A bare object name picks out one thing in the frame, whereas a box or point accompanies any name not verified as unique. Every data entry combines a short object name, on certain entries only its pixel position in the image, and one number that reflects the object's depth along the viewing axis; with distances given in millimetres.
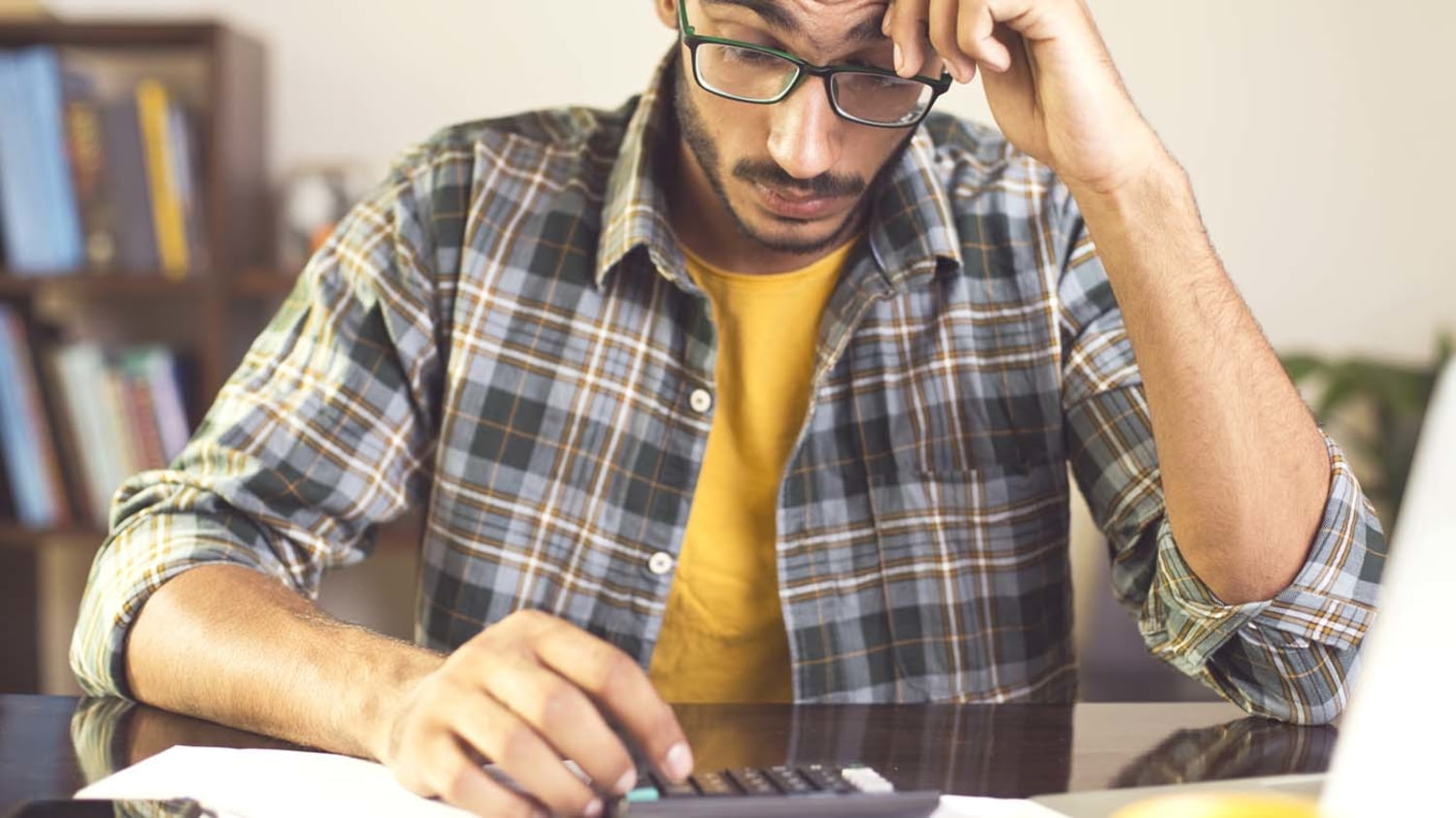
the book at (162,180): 2143
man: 1063
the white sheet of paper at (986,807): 672
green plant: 2119
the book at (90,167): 2164
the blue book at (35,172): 2135
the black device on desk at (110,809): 645
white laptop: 466
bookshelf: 2172
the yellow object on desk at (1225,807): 521
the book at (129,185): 2143
